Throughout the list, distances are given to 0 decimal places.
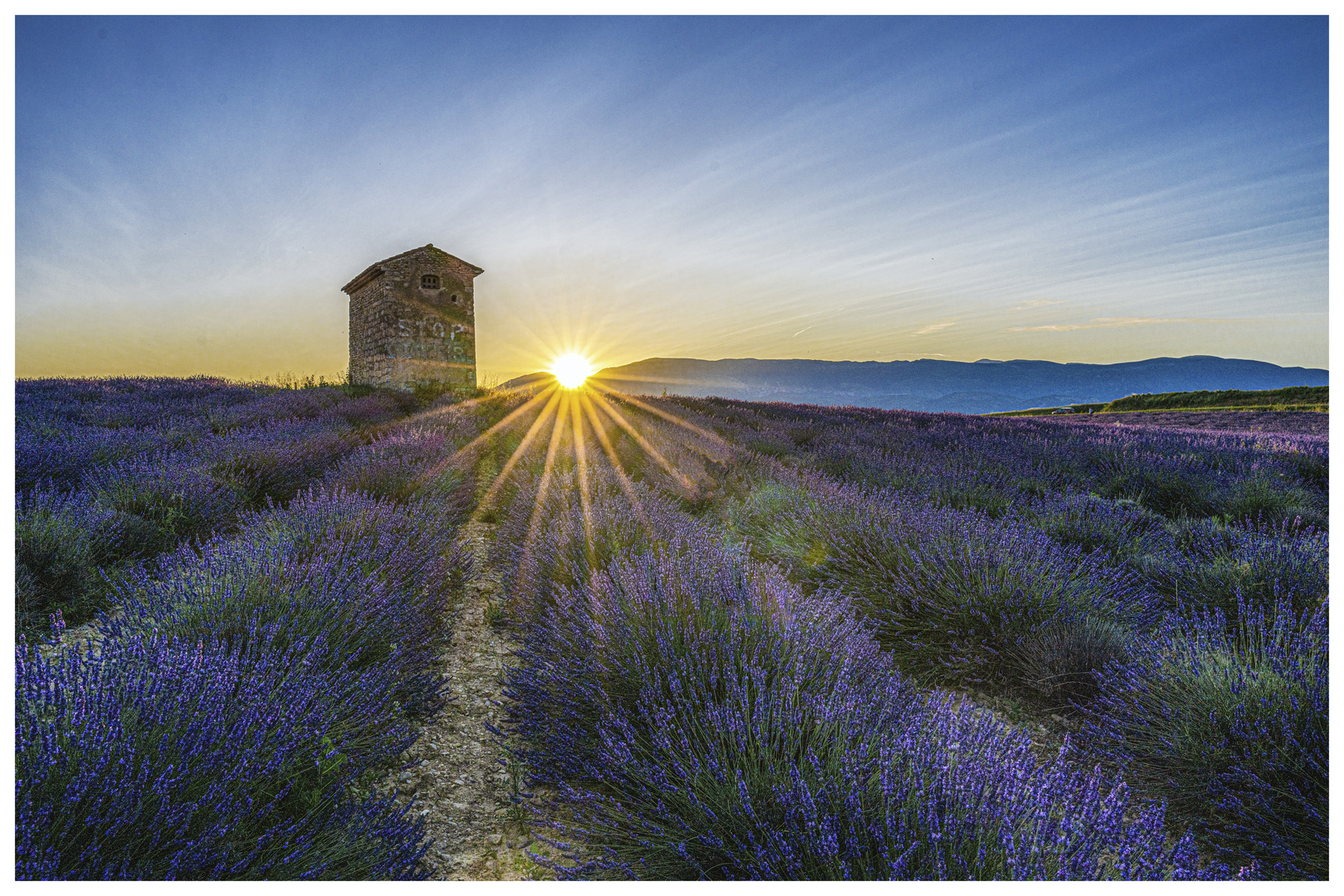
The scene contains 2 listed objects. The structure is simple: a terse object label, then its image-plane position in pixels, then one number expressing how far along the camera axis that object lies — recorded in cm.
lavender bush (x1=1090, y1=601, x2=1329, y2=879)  148
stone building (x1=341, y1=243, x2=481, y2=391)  1386
